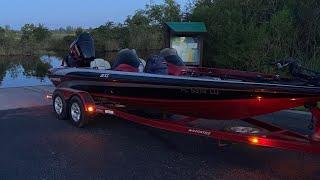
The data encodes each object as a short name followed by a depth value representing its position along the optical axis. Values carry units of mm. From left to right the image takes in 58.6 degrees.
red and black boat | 3500
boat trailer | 3223
